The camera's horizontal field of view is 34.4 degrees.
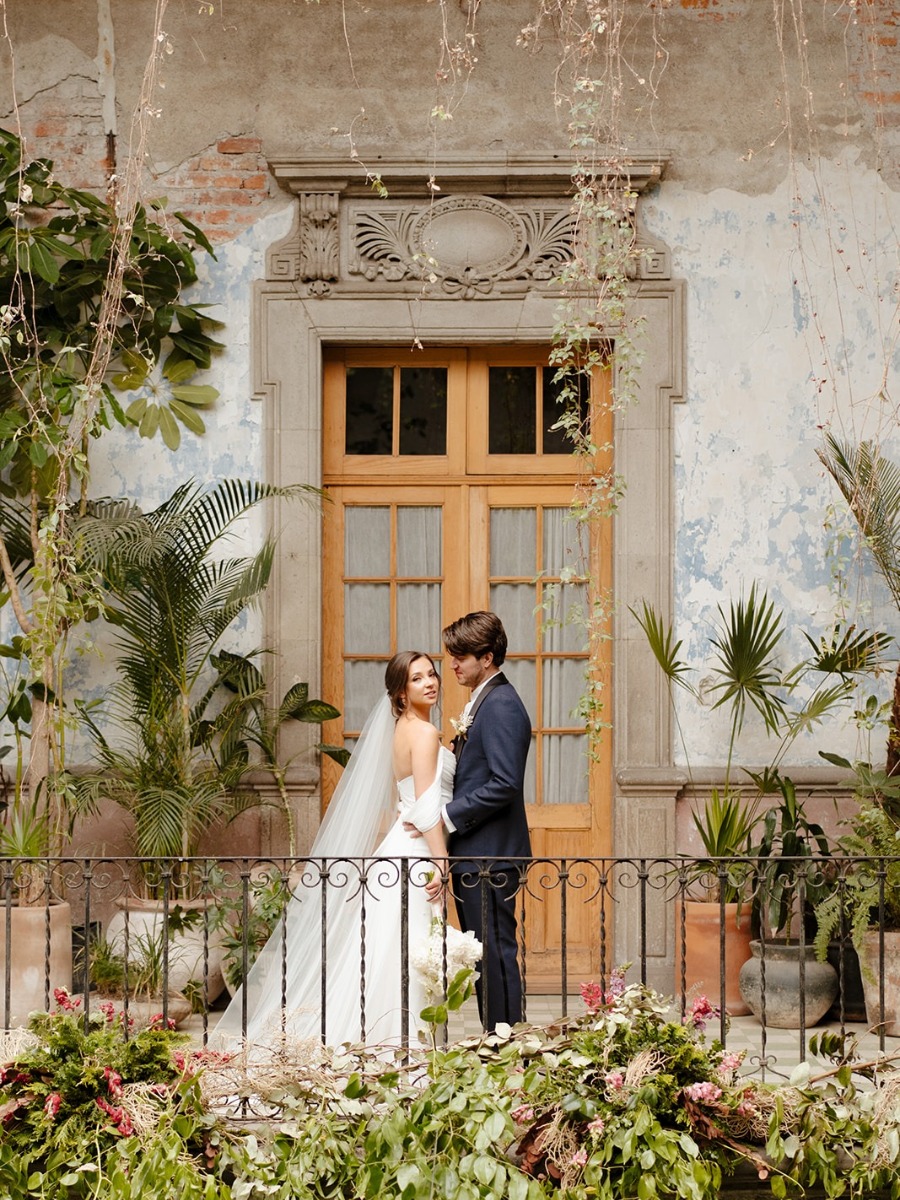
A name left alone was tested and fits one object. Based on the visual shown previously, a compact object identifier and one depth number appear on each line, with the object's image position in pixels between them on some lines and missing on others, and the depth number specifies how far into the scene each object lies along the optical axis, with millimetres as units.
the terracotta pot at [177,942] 6180
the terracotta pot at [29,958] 5867
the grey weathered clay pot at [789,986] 6184
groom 5055
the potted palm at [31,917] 5879
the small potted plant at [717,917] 6430
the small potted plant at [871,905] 5977
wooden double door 7297
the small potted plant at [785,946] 6184
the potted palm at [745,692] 6520
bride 5047
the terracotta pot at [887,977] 6008
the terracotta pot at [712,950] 6418
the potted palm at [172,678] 6262
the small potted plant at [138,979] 6035
